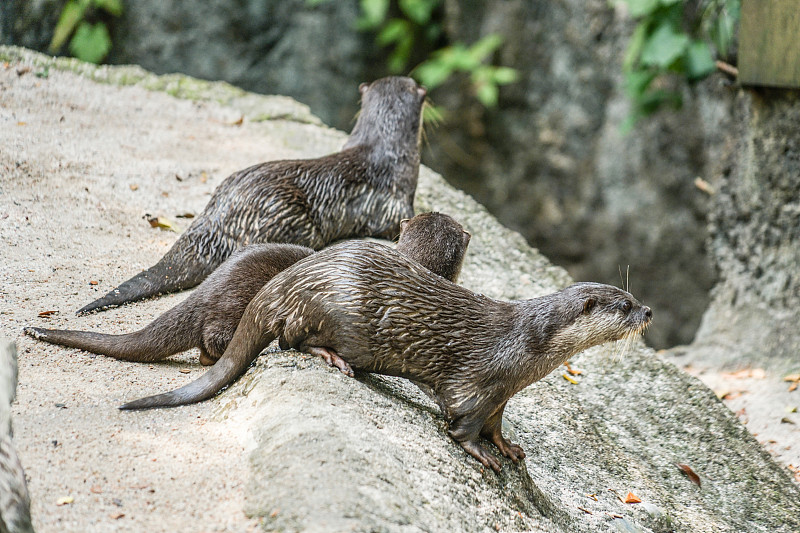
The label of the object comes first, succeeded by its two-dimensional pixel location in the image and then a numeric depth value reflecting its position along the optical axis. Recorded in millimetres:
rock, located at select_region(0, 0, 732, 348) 12266
